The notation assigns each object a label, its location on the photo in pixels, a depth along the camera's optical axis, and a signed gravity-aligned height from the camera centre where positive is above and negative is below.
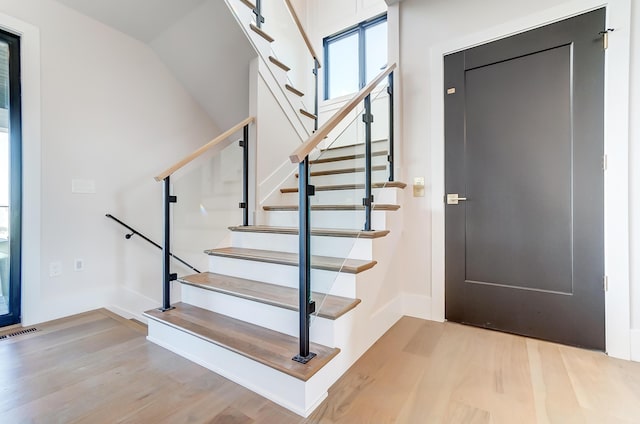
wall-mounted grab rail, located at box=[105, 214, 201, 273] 2.64 -0.24
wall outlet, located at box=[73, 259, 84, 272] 2.61 -0.48
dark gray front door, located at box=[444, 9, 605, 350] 1.90 +0.21
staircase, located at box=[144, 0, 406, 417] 1.50 -0.52
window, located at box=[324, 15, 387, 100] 4.43 +2.48
